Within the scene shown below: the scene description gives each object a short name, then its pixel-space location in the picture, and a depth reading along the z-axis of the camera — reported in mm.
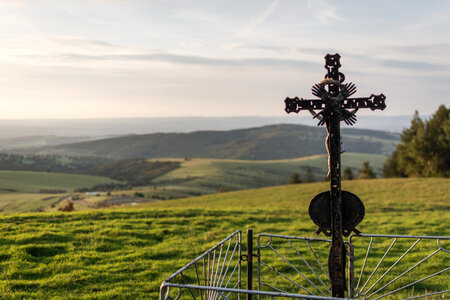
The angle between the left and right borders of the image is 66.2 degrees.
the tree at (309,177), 78750
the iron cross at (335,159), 5184
